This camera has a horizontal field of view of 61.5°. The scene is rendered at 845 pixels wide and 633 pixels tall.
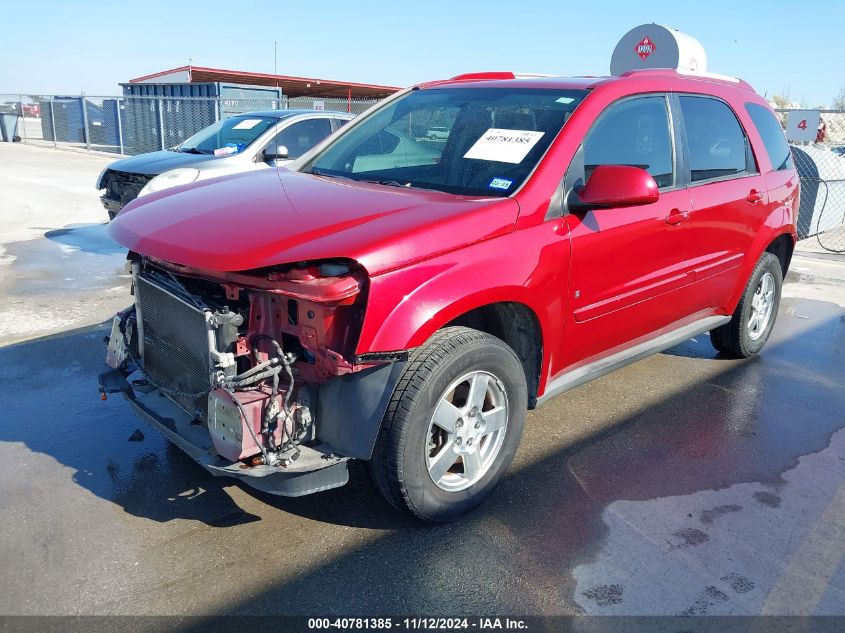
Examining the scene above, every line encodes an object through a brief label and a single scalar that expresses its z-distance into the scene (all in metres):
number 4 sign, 13.71
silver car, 8.03
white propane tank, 7.59
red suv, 2.68
